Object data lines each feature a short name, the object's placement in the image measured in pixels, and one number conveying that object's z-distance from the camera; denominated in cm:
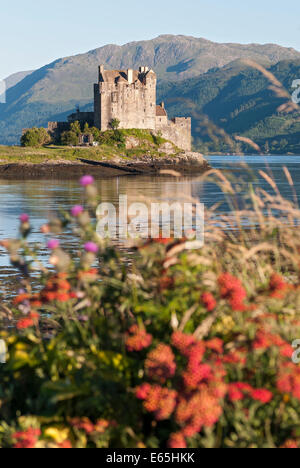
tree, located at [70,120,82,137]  18475
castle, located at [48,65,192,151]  18912
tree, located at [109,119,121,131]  18762
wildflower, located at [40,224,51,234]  845
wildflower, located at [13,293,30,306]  912
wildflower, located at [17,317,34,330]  866
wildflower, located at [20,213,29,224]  848
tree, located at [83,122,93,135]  18562
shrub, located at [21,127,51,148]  18062
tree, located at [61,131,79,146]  18050
